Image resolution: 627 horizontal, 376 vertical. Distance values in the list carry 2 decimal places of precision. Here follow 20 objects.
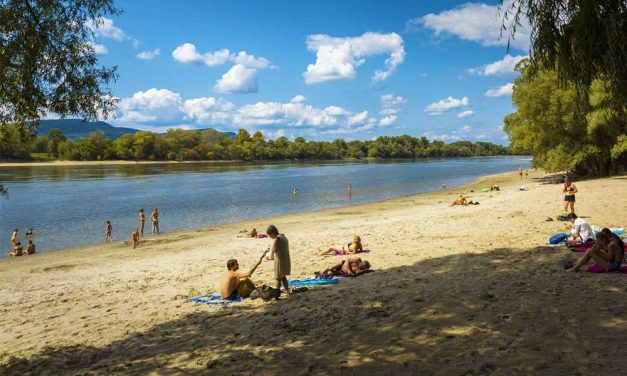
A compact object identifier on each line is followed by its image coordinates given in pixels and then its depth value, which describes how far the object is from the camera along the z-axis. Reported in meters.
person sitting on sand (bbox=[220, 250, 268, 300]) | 10.71
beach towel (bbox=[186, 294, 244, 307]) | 10.49
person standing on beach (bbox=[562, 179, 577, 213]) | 19.67
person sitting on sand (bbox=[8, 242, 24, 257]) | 23.17
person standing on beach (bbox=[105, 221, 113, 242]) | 26.65
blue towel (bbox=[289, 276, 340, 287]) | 11.26
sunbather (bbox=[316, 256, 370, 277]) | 11.98
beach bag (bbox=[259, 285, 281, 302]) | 10.11
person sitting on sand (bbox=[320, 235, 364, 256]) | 14.95
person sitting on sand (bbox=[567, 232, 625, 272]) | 9.57
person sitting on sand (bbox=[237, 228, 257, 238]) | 21.88
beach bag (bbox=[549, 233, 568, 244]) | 13.42
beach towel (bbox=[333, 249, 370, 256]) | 15.37
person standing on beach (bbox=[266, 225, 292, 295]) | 10.18
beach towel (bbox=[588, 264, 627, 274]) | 9.48
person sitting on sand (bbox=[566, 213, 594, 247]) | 12.39
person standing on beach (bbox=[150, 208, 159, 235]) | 29.20
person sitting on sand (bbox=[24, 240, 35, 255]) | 23.66
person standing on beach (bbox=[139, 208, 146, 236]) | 28.78
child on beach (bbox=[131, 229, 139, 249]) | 23.17
